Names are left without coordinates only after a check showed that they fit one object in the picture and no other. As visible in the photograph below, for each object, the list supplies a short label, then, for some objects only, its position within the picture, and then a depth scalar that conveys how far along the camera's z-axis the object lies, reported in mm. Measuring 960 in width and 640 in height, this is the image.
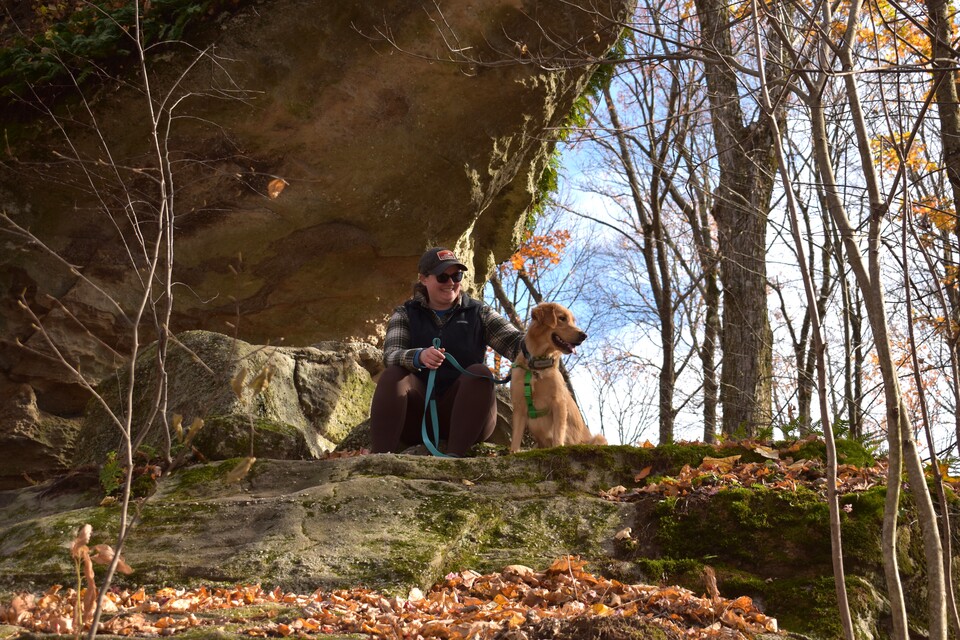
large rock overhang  8625
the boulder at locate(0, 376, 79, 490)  9094
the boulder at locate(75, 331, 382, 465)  6355
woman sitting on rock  6277
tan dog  6734
